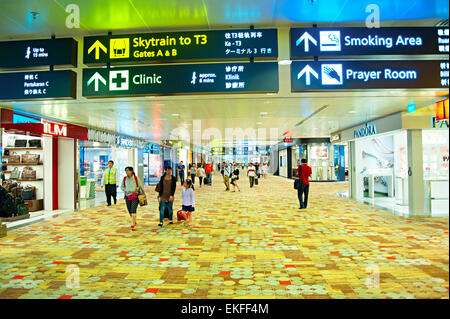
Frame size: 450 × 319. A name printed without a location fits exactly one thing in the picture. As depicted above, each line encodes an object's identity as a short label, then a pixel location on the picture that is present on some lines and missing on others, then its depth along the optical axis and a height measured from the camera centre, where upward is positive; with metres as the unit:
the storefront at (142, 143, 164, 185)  22.29 +0.22
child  7.53 -0.87
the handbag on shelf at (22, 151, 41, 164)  10.45 +0.36
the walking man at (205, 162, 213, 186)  20.98 -0.48
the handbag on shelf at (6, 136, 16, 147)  10.66 +0.97
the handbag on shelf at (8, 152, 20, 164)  10.55 +0.33
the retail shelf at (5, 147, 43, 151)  10.58 +0.72
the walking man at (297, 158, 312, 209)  9.95 -0.46
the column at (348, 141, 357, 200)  13.22 -0.35
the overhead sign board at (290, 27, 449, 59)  4.63 +1.98
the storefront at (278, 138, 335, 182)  24.98 +0.78
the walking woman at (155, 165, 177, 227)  7.65 -0.61
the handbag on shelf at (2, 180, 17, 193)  9.28 -0.54
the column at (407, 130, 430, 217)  8.65 -0.38
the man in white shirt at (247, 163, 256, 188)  18.75 -0.53
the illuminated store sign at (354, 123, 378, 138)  10.78 +1.31
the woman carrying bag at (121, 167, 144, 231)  7.38 -0.60
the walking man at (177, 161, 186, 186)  17.86 -0.29
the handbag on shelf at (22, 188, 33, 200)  10.00 -0.90
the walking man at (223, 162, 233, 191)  17.53 -0.61
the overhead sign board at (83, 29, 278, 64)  4.85 +2.05
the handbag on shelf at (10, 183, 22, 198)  9.33 -0.76
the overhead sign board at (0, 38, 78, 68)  5.12 +2.05
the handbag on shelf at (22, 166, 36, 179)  10.40 -0.18
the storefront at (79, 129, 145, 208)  12.96 +0.53
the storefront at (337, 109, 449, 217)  8.63 +0.02
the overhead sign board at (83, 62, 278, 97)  4.95 +1.52
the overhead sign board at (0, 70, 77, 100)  5.13 +1.49
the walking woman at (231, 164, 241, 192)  17.04 -0.61
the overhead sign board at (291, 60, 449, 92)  4.71 +1.46
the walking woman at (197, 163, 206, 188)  19.95 -0.39
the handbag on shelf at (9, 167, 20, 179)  10.46 -0.22
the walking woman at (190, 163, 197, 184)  19.76 -0.40
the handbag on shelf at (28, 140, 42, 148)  10.59 +0.91
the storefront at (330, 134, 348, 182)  24.98 +0.01
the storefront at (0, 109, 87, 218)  10.37 +0.01
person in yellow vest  11.78 -0.62
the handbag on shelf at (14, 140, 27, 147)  10.70 +0.93
